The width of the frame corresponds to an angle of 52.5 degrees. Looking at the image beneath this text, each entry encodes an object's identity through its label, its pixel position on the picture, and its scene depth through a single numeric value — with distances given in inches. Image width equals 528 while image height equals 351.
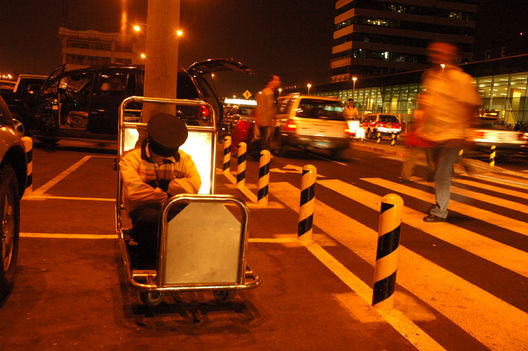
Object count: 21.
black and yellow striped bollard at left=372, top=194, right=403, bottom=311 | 170.7
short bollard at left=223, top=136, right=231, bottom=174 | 453.1
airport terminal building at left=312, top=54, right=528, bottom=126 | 1478.8
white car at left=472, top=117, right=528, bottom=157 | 685.3
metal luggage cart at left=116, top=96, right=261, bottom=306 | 144.1
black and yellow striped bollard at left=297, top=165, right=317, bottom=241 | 245.1
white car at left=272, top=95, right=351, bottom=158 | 607.2
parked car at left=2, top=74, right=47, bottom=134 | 597.9
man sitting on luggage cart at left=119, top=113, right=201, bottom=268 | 163.3
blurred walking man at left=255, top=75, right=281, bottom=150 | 518.9
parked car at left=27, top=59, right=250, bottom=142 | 559.8
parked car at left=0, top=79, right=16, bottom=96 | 1087.9
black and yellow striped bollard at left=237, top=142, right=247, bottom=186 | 394.6
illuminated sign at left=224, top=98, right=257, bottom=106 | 1950.3
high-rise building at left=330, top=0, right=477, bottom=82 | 4082.2
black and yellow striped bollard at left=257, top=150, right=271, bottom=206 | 327.0
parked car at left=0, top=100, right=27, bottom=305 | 154.4
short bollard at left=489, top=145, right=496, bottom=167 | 646.8
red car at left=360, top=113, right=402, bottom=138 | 1286.9
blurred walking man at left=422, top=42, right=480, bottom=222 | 273.0
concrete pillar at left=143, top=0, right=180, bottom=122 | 343.6
